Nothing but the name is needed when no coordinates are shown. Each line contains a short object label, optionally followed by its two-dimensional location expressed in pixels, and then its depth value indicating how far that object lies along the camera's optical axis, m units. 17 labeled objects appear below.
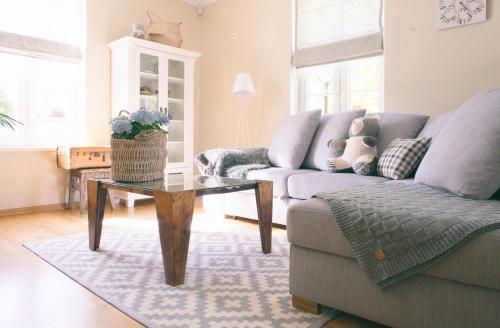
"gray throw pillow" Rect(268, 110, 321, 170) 3.17
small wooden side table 3.50
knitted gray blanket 1.11
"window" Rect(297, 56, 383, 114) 3.56
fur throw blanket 3.10
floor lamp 4.04
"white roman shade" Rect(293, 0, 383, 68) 3.44
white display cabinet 3.88
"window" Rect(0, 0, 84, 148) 3.50
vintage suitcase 3.47
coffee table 1.74
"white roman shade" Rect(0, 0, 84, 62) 3.47
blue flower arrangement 2.11
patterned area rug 1.44
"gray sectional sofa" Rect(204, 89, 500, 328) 1.06
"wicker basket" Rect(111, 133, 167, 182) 2.12
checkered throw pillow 2.40
